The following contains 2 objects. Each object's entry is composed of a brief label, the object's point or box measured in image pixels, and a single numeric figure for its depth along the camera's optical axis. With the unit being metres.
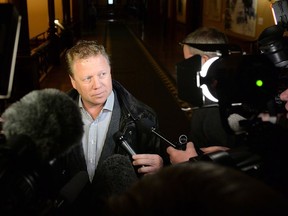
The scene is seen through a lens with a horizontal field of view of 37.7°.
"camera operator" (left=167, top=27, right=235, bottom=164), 1.99
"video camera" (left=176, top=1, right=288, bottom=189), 1.07
